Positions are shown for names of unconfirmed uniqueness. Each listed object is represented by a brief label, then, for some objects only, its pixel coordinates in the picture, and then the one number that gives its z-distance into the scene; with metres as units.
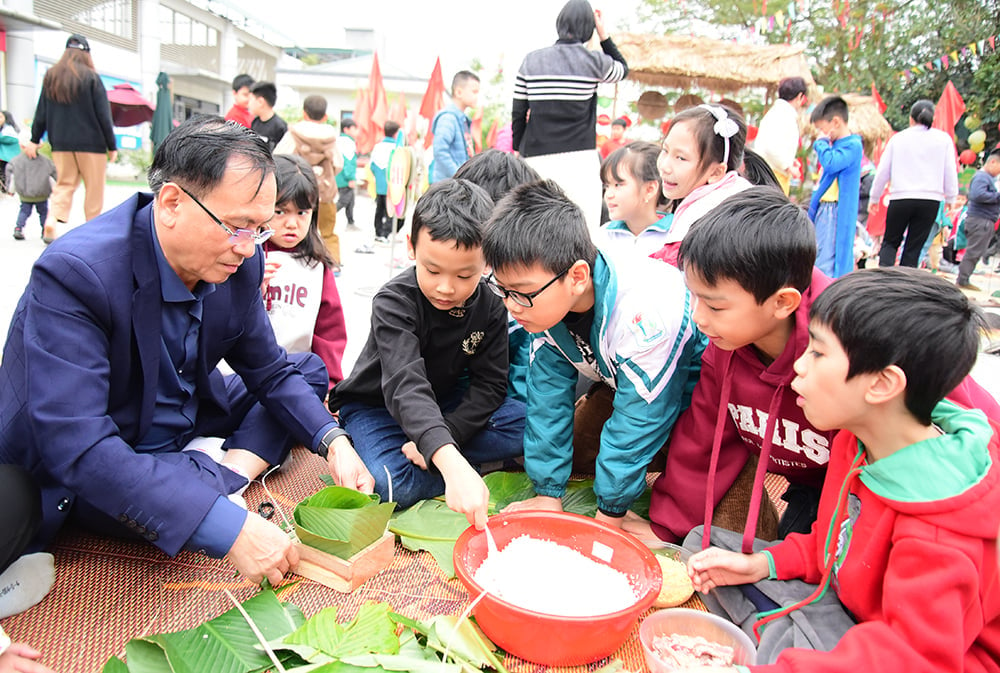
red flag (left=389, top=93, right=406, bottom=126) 12.63
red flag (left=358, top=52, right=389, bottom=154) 9.33
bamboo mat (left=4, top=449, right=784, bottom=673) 1.39
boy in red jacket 1.07
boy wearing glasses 1.72
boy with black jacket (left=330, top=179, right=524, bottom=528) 1.79
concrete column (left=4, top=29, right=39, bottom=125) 14.00
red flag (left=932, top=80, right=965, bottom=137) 8.65
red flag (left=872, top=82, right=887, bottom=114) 10.53
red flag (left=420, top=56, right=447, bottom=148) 7.80
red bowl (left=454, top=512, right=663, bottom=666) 1.30
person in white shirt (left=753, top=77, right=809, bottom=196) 4.98
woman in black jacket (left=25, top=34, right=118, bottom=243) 5.62
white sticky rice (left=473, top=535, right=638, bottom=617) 1.42
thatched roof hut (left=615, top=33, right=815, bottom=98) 8.48
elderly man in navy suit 1.37
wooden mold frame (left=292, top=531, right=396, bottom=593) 1.58
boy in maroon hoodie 1.49
